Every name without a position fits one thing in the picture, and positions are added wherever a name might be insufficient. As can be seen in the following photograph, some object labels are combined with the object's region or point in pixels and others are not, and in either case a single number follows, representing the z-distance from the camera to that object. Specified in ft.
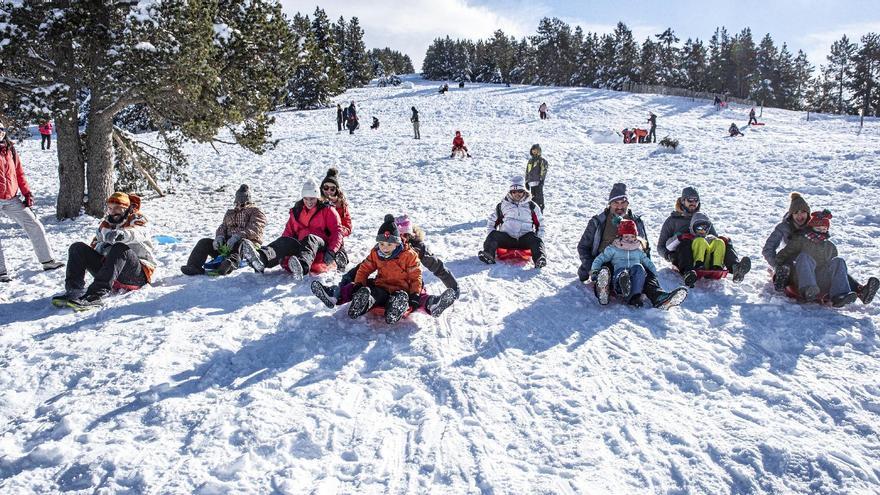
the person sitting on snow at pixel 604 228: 21.33
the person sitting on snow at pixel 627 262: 18.75
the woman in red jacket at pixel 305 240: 21.21
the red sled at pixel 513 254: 25.31
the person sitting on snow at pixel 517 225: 24.85
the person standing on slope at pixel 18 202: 21.50
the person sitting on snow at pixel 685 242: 20.70
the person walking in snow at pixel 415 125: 83.87
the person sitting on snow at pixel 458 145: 63.98
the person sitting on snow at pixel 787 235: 19.47
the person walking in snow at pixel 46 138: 77.74
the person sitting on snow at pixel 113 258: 18.03
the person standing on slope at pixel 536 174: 36.78
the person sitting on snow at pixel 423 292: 17.19
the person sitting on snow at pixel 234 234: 22.16
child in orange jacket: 16.87
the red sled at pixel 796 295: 18.66
